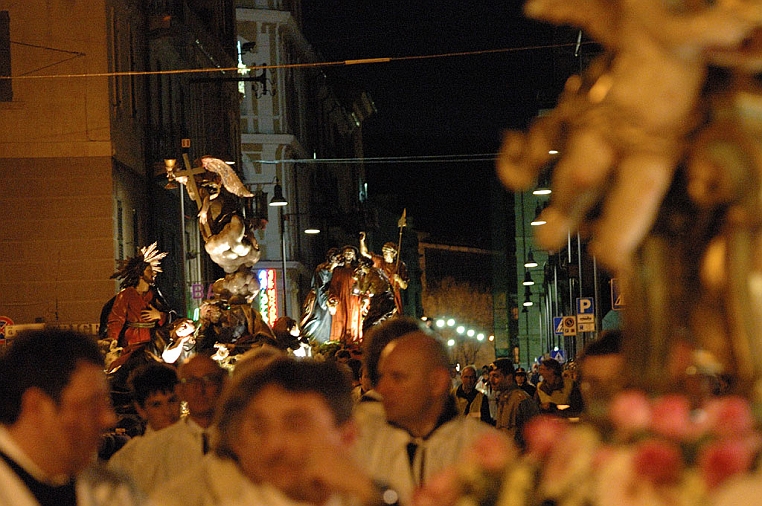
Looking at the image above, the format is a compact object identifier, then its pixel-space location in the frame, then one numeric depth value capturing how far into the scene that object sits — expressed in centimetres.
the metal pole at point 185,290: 3860
